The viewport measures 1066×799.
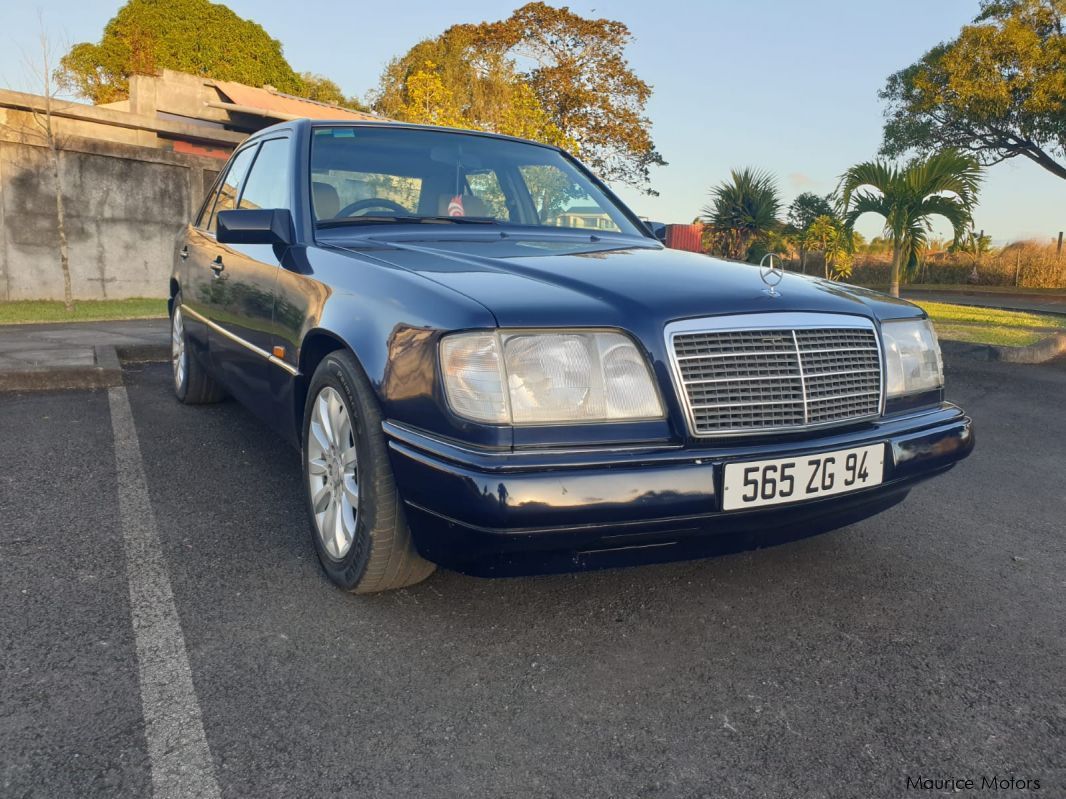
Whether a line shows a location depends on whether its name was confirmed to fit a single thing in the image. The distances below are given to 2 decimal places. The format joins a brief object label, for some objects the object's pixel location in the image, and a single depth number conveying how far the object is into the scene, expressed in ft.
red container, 69.48
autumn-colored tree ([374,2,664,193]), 95.91
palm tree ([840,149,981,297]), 35.32
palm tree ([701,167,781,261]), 61.52
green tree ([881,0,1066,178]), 61.87
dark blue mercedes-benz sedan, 6.70
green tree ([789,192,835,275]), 91.20
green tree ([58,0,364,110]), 119.55
